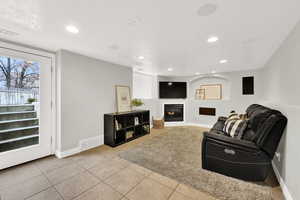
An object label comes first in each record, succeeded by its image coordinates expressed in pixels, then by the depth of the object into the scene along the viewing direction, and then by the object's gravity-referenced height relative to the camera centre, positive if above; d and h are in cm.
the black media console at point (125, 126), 319 -80
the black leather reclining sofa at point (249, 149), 166 -74
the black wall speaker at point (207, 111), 512 -50
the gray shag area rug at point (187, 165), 164 -125
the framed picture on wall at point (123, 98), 372 +5
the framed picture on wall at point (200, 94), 544 +25
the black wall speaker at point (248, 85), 435 +53
